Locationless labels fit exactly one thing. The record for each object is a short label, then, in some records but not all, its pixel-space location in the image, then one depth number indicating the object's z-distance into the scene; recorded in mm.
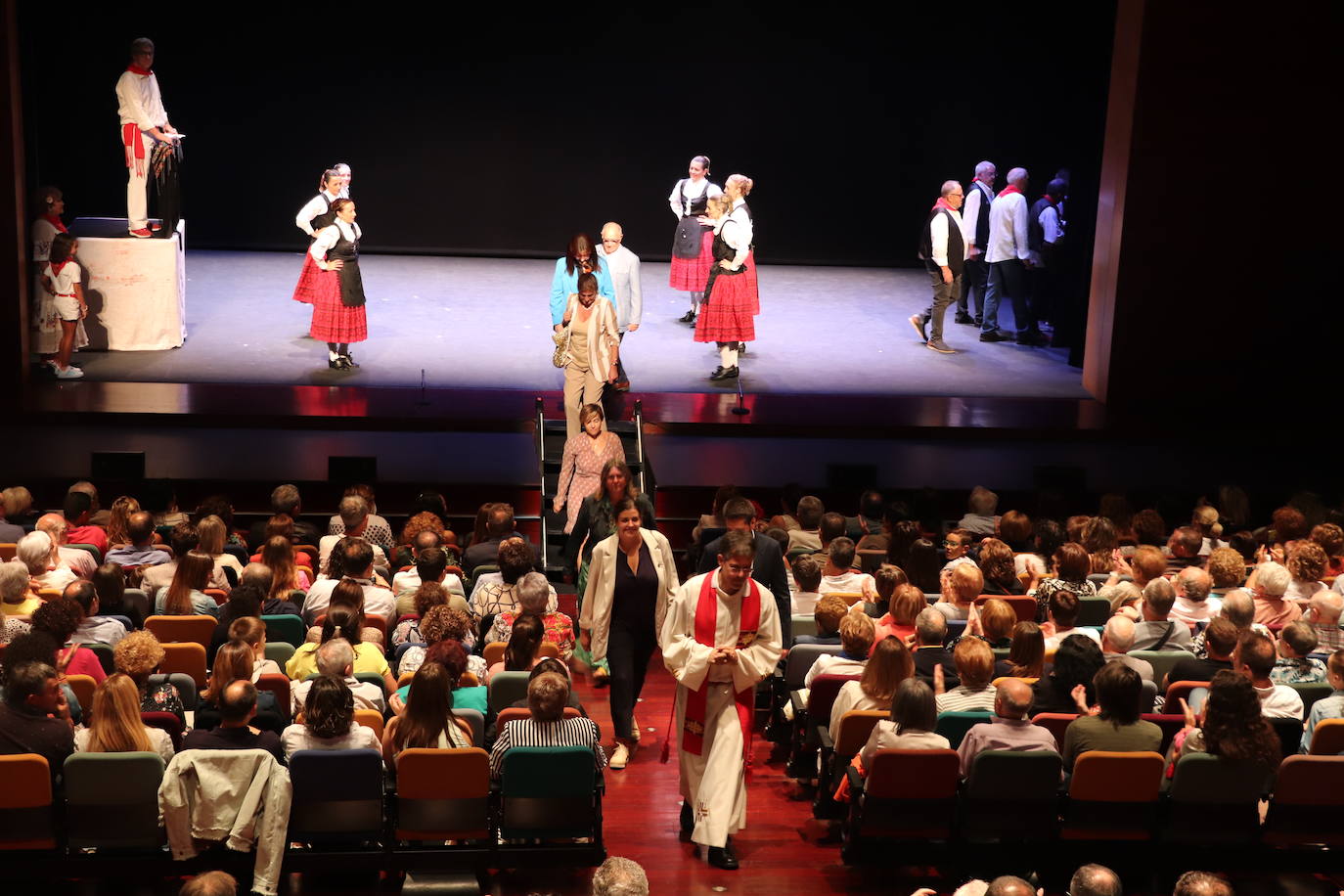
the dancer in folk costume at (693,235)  12188
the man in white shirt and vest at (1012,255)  12242
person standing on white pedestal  10797
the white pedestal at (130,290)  10977
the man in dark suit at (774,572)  6090
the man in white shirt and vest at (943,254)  11648
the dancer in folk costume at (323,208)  10516
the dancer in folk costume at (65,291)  10227
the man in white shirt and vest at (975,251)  12812
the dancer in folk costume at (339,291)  10438
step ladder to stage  8719
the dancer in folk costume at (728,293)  10812
